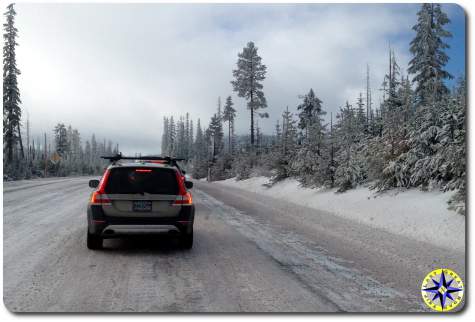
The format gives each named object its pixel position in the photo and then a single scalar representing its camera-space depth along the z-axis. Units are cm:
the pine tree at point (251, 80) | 4709
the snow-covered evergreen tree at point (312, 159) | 1655
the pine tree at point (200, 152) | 5506
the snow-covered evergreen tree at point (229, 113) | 6931
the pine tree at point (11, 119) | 3046
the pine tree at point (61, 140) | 8937
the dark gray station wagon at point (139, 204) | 613
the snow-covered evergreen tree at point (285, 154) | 2231
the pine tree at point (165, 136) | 13077
